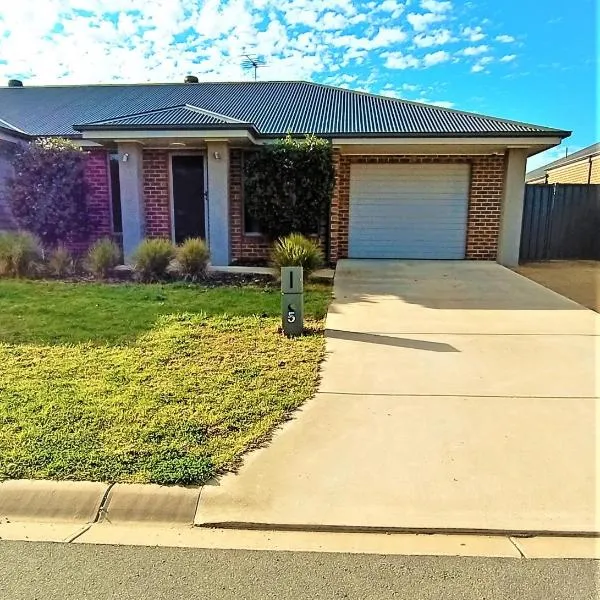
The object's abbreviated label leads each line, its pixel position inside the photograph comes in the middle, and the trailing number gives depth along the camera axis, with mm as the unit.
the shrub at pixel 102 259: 9250
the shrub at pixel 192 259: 9055
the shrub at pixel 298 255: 8570
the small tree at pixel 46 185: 10461
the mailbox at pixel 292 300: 5637
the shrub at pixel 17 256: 9047
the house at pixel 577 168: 18292
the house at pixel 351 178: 10547
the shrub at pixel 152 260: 8977
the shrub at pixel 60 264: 9516
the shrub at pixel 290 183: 10227
